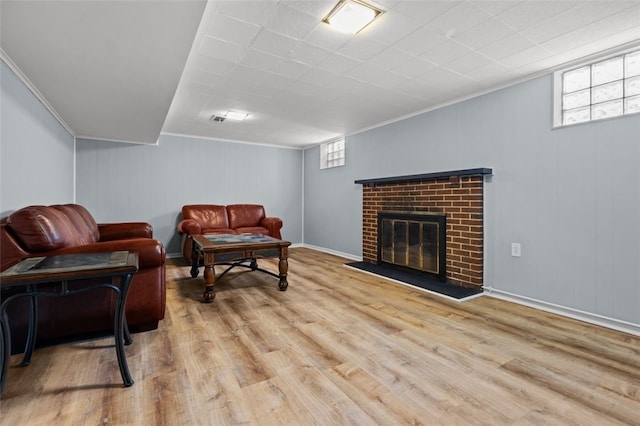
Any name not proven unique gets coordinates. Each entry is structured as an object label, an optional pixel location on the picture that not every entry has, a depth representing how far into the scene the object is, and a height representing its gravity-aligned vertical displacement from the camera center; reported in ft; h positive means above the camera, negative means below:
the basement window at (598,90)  7.64 +3.23
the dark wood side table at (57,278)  4.50 -1.05
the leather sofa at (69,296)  5.88 -1.81
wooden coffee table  9.44 -1.39
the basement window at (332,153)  18.12 +3.48
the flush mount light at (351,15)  6.00 +4.05
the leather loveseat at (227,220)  15.69 -0.66
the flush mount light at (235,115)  13.56 +4.29
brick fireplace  10.62 +0.12
